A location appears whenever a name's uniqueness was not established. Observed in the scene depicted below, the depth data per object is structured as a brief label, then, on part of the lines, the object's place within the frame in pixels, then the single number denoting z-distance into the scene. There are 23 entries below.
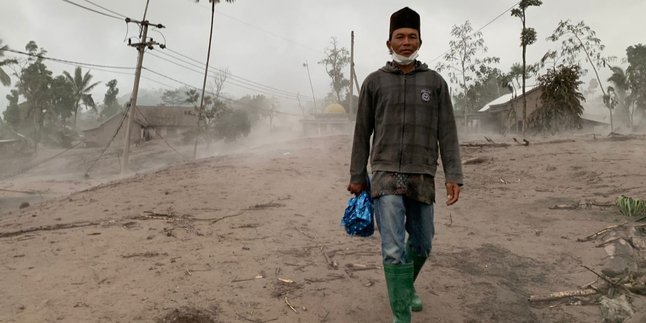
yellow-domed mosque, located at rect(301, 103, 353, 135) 36.59
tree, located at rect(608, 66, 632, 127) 34.38
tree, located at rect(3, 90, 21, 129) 50.53
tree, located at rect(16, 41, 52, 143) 43.69
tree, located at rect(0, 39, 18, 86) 33.41
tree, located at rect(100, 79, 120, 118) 58.46
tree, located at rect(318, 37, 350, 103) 56.53
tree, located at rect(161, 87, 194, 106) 75.93
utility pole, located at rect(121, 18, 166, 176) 20.38
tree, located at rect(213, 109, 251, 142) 36.22
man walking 2.54
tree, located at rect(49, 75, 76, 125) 46.28
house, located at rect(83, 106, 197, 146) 43.38
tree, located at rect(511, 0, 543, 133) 21.72
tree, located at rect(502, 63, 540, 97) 25.08
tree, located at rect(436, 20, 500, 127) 35.06
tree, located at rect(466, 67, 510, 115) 36.06
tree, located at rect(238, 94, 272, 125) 50.12
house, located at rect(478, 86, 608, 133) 31.69
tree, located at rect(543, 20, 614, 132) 28.22
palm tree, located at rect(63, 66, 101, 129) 48.09
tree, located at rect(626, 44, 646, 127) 36.75
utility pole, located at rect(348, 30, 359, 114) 28.73
